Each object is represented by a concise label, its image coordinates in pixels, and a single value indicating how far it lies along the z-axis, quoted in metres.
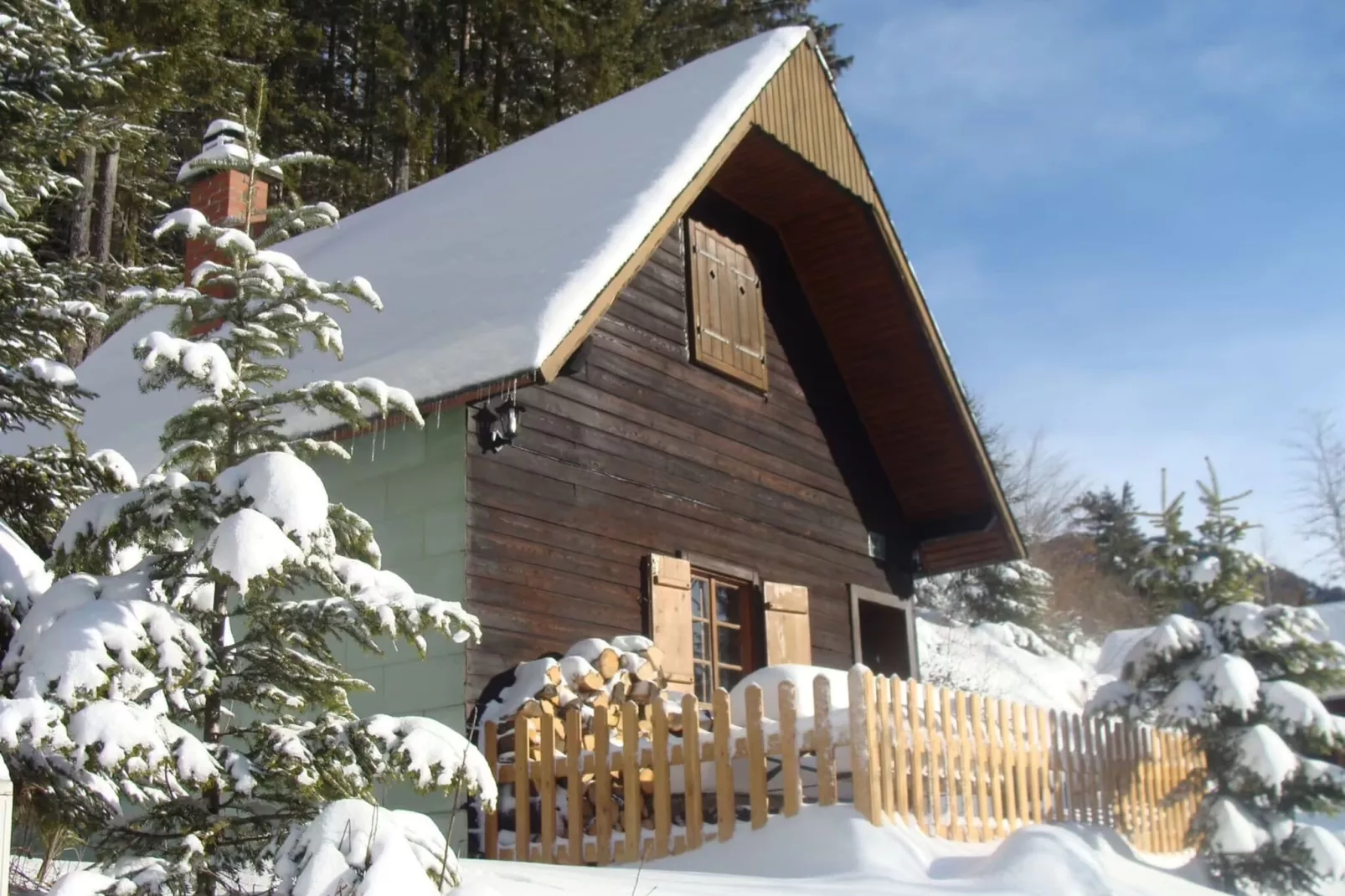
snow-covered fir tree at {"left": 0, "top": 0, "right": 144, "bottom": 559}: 6.34
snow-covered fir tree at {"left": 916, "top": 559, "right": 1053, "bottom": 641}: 32.12
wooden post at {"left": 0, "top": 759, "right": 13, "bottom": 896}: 3.42
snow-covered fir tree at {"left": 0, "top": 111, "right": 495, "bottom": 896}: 4.11
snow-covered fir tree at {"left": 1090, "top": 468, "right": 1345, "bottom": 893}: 10.67
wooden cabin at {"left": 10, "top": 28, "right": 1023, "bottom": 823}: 9.21
